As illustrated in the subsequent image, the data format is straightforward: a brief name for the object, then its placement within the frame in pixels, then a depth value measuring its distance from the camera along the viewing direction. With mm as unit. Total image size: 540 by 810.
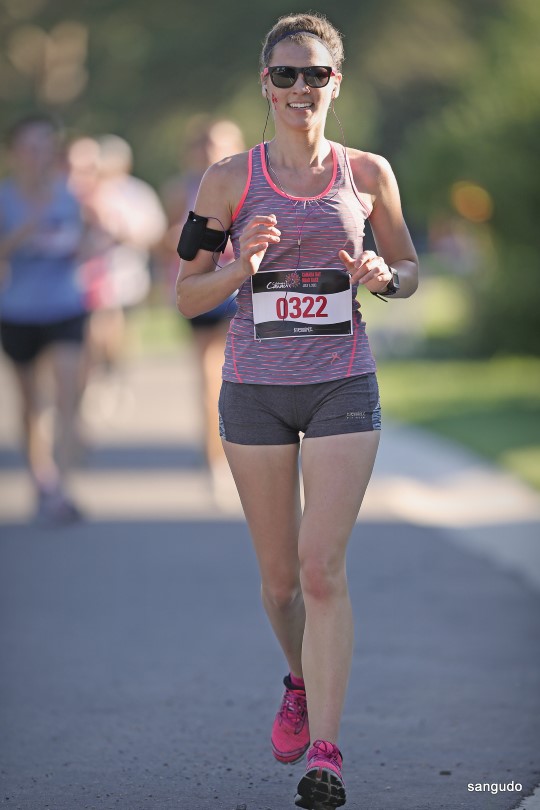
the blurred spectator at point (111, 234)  21953
